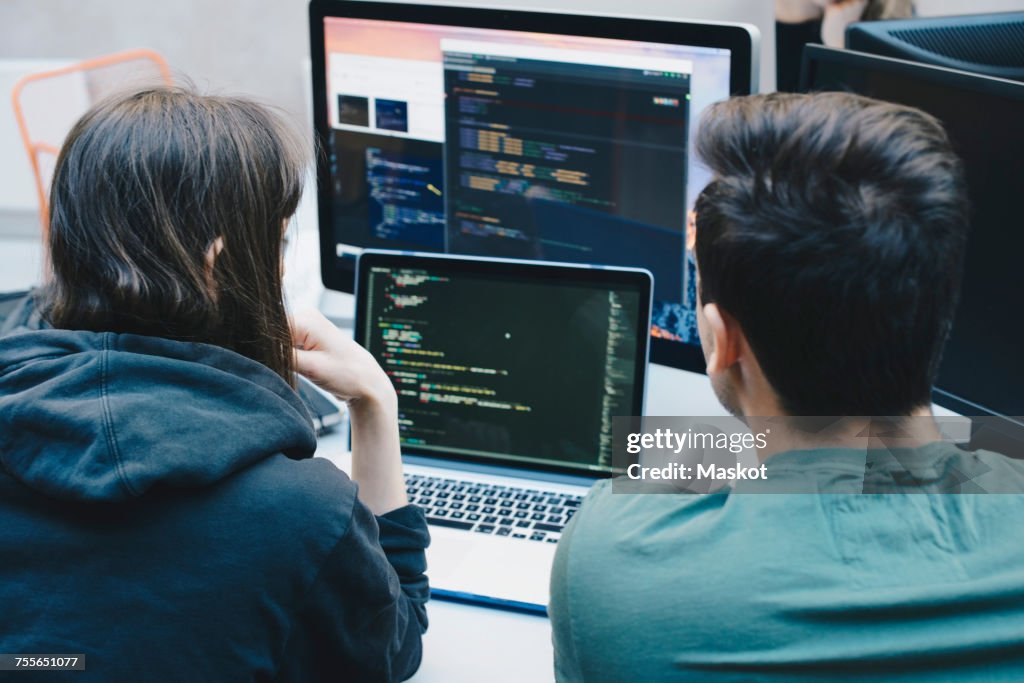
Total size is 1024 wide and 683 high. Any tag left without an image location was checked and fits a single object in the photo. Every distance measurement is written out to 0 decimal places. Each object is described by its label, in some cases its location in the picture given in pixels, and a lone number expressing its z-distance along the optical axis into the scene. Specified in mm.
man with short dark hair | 636
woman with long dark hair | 747
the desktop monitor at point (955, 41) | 1357
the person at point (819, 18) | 2289
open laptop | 1213
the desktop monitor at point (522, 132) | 1242
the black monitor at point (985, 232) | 1047
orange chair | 2971
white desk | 980
